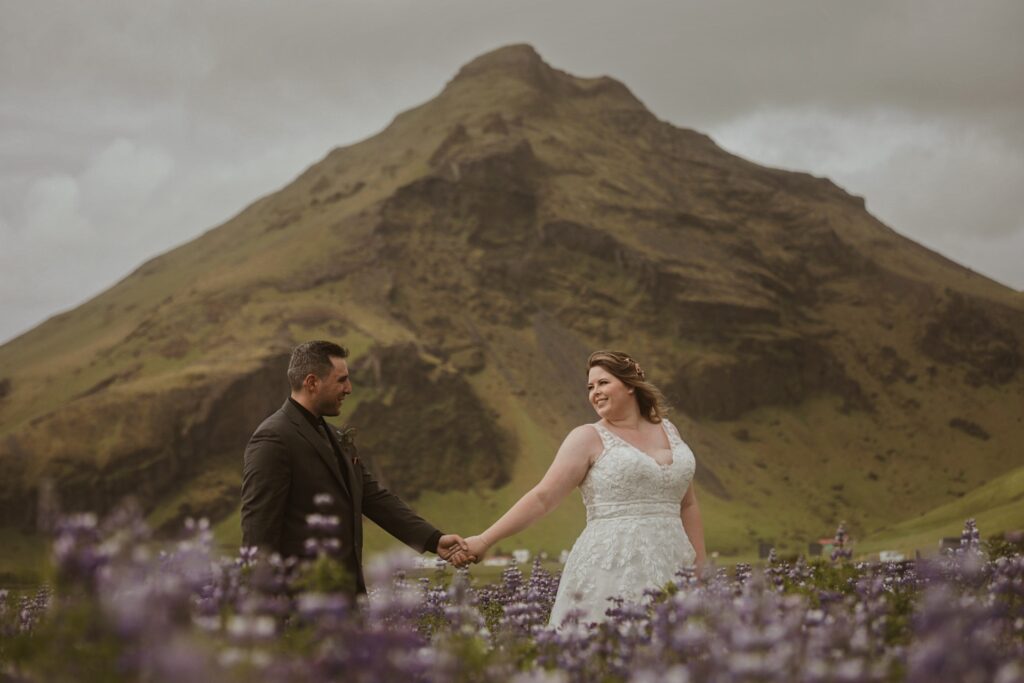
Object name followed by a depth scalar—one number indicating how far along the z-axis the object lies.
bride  9.04
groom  8.34
